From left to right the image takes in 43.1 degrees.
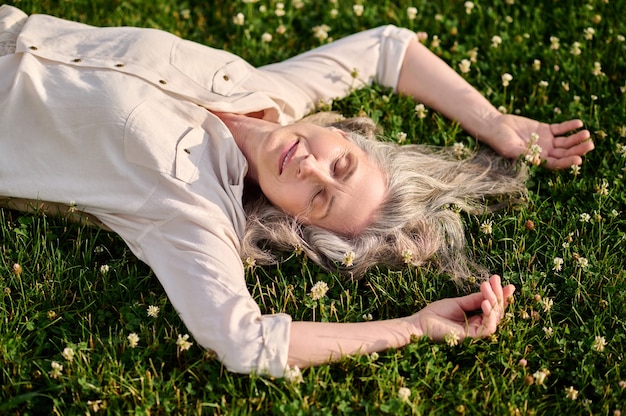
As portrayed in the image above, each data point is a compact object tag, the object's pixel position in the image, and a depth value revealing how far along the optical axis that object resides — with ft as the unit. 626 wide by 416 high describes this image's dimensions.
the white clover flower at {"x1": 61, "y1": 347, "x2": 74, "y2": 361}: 11.33
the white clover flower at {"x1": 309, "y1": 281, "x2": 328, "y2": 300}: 12.57
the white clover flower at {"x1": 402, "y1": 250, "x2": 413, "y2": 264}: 13.10
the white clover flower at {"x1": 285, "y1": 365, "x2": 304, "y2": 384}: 11.17
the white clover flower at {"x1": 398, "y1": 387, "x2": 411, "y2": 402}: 11.05
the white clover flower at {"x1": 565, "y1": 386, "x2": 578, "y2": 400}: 11.35
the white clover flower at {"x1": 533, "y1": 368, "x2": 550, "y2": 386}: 11.39
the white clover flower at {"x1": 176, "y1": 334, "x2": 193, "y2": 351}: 11.51
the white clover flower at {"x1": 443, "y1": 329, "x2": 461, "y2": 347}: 11.80
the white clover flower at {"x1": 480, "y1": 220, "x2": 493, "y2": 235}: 13.70
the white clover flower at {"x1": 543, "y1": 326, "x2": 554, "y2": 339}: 12.22
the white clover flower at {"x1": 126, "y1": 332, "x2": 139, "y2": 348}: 11.60
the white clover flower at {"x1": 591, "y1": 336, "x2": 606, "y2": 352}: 11.89
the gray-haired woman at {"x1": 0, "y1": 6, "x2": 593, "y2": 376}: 11.75
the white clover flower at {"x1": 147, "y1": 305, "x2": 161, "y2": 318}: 12.23
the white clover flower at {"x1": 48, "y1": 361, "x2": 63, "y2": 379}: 11.16
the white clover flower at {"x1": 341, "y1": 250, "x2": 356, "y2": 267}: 12.83
